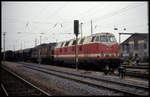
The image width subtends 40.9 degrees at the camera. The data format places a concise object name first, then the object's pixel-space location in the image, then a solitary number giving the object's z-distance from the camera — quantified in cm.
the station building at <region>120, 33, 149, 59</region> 5631
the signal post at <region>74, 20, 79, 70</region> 2354
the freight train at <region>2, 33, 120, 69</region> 1908
